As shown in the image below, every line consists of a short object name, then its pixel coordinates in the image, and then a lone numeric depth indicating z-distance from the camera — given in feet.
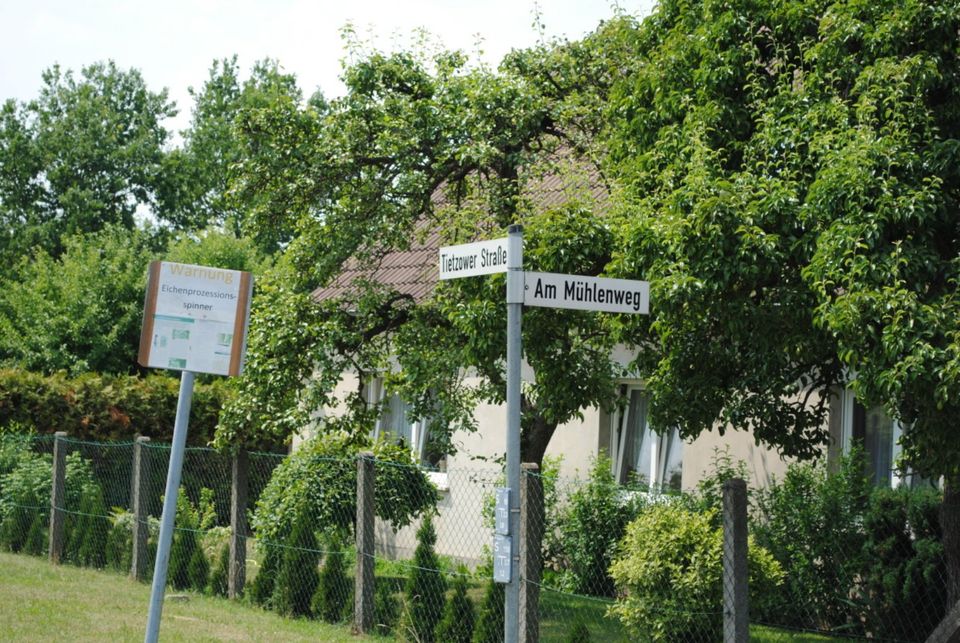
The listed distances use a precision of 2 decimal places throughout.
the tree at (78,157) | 142.72
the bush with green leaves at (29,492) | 49.62
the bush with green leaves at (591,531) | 41.04
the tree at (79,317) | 95.30
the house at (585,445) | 40.04
